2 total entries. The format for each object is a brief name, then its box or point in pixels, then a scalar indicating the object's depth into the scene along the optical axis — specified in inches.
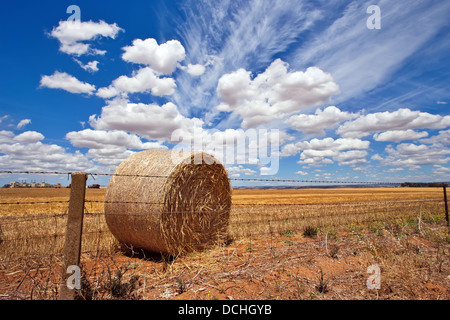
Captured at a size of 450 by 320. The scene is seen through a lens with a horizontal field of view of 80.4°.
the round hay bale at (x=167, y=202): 224.8
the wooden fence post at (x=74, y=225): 129.5
